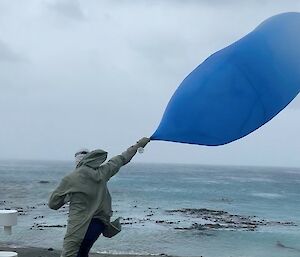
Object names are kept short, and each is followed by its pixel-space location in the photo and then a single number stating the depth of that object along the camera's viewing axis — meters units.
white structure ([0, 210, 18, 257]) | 7.27
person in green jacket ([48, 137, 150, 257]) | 5.41
